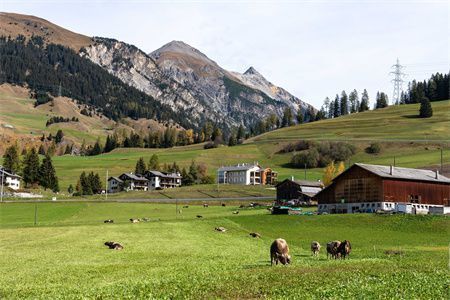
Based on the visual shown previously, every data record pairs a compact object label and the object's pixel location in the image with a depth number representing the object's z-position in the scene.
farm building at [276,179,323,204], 154.50
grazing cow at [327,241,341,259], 47.03
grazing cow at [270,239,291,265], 39.19
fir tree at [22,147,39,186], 193.38
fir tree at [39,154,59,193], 195.12
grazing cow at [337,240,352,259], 46.59
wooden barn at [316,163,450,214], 105.12
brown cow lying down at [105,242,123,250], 55.44
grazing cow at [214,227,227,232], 76.06
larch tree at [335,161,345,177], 195.02
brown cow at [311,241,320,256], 51.14
